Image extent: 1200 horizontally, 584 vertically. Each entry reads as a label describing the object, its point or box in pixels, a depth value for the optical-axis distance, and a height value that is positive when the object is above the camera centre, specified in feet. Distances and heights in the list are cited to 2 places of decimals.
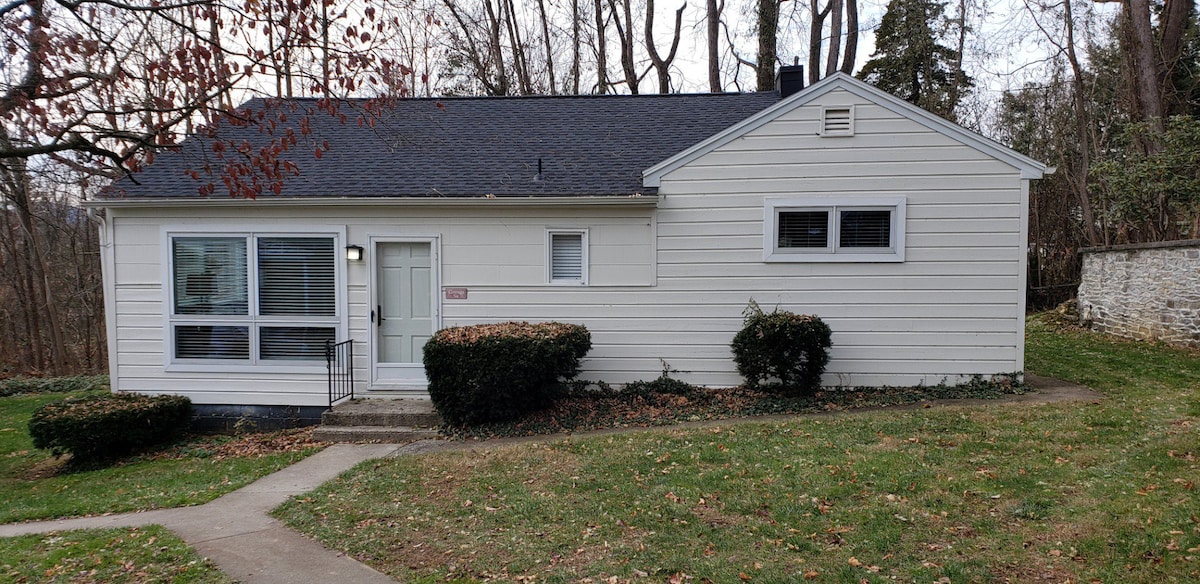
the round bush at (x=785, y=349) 25.88 -3.50
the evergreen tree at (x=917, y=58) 65.92 +21.45
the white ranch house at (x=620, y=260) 27.17 +0.10
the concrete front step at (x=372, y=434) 25.07 -6.75
